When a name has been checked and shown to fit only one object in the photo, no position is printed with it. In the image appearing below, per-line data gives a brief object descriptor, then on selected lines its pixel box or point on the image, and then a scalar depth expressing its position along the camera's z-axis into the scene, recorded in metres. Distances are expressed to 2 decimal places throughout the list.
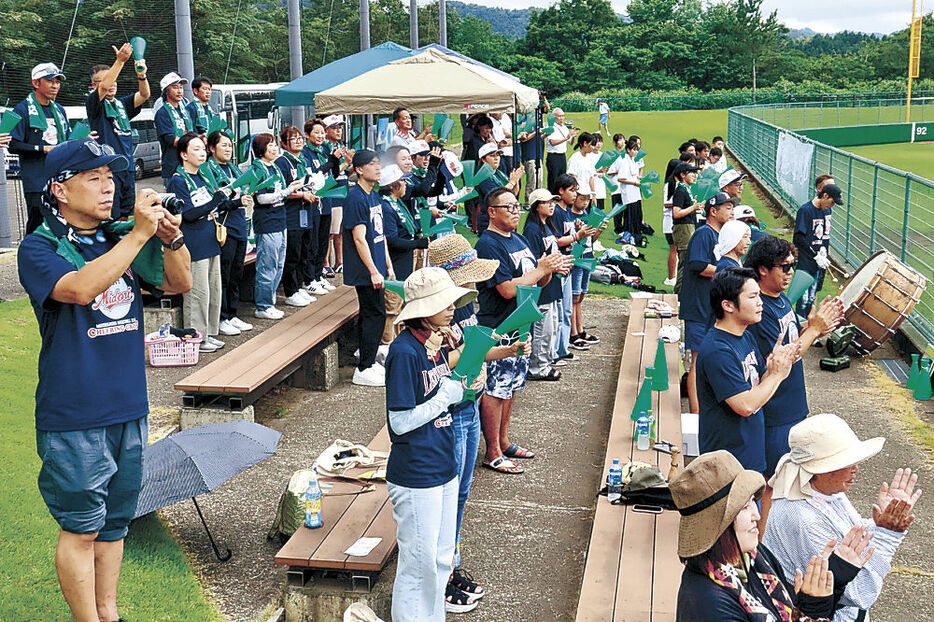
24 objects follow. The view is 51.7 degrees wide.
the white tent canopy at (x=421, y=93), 13.03
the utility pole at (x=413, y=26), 28.36
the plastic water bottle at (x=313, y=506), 5.41
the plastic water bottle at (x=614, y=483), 5.56
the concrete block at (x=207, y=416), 7.30
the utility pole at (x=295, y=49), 16.61
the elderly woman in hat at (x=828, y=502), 3.69
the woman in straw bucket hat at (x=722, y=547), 3.07
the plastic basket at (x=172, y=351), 8.82
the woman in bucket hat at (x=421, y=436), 4.34
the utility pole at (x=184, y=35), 11.79
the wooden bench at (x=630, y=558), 4.50
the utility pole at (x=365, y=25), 22.39
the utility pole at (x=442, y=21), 30.74
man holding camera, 3.74
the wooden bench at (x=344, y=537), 4.98
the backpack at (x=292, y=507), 5.60
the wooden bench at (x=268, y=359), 7.31
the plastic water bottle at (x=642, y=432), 6.70
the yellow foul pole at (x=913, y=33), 39.09
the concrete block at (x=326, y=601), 4.98
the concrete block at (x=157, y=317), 9.32
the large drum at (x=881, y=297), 9.75
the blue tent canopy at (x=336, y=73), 14.52
